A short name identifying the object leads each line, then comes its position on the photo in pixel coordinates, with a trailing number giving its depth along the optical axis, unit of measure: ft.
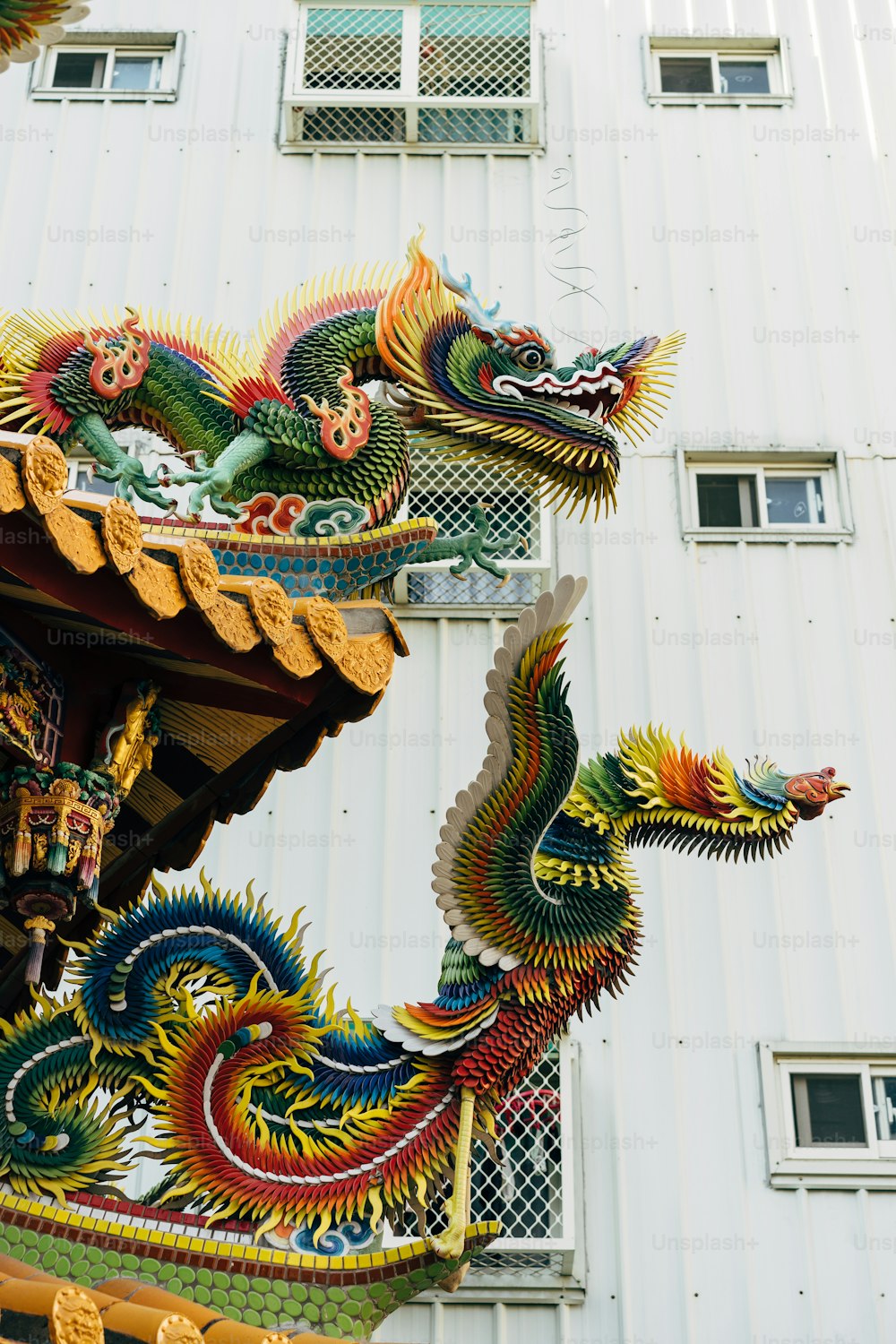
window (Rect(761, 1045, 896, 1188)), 29.01
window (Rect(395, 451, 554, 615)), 35.06
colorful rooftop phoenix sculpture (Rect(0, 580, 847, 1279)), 19.76
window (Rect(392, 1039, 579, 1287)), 27.61
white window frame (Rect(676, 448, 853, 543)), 36.22
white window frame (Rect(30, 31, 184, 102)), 42.86
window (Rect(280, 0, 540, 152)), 41.52
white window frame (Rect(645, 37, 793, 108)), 42.60
